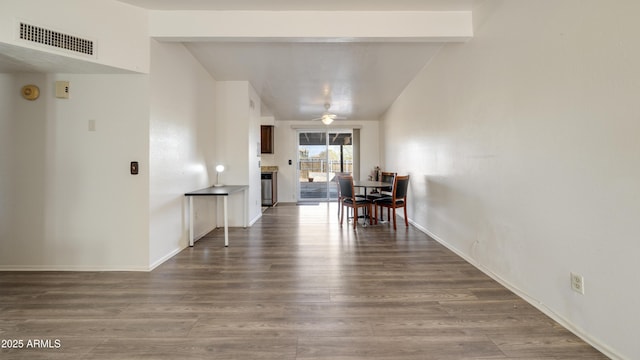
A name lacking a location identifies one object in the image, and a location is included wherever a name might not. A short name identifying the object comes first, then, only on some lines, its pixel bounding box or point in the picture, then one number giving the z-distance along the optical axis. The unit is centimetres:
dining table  431
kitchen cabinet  727
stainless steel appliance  685
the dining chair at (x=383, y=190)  484
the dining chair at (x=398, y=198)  422
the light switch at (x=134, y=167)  252
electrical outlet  156
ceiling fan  555
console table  326
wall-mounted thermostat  245
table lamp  409
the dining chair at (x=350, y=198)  439
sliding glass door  781
